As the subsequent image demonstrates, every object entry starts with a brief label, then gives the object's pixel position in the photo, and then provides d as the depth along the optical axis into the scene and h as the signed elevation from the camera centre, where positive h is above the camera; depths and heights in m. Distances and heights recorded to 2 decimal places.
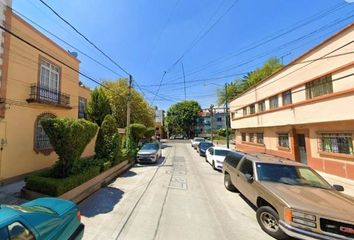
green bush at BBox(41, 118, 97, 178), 8.02 +0.04
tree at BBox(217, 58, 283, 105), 41.12 +11.60
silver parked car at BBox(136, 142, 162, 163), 17.34 -1.38
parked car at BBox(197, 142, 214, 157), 23.38 -1.11
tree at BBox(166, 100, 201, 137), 65.81 +6.24
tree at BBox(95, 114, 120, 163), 13.02 -0.15
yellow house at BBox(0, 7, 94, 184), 10.23 +2.33
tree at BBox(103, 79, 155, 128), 30.80 +4.96
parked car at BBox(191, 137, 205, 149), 31.63 -0.77
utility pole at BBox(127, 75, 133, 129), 18.45 +3.56
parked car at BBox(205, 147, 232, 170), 15.08 -1.43
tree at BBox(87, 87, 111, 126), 20.50 +2.97
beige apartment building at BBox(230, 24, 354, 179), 10.98 +1.66
